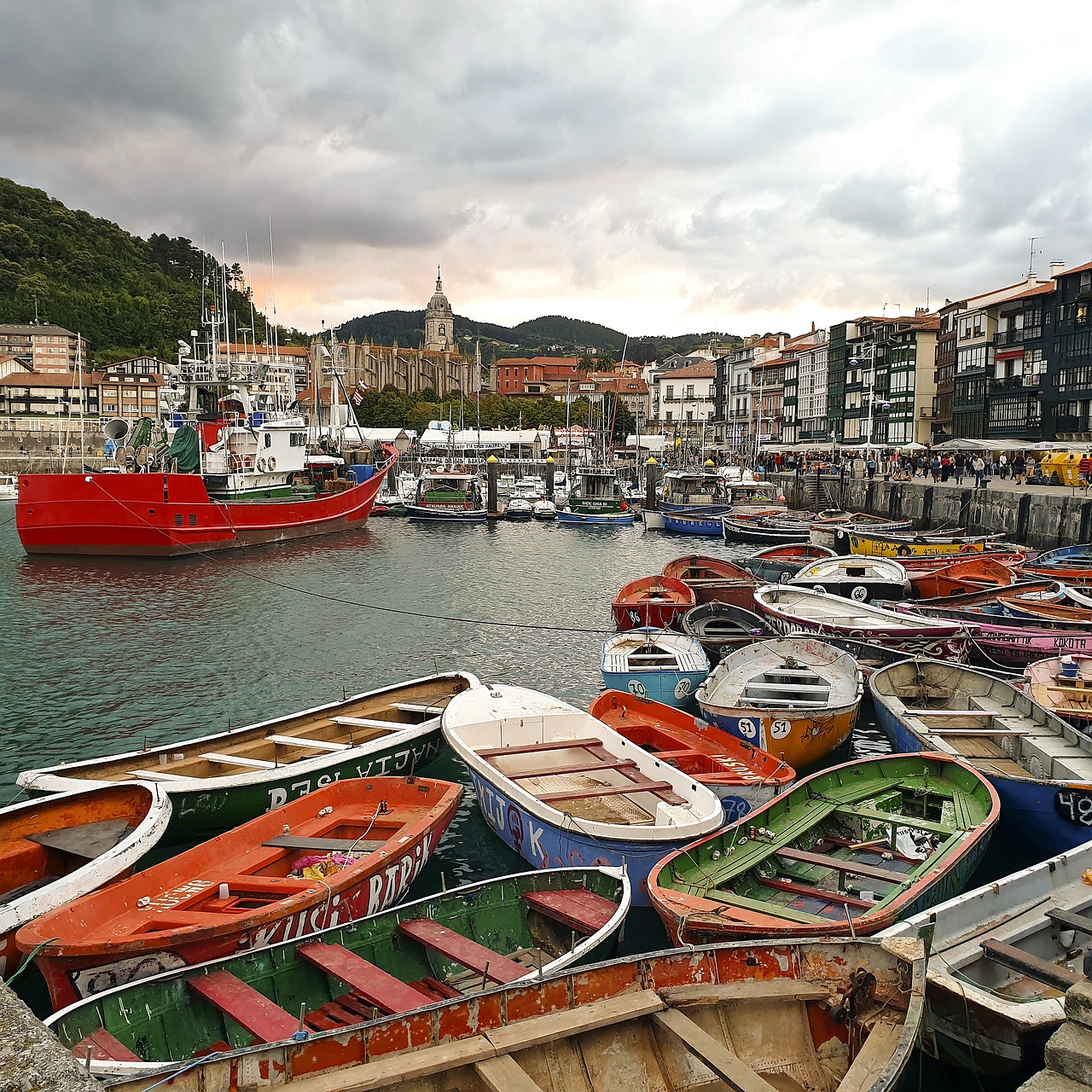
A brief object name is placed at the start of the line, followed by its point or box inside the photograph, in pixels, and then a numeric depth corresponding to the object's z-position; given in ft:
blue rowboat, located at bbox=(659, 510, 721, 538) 172.96
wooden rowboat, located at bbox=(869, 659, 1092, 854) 35.63
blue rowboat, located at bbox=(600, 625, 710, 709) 54.70
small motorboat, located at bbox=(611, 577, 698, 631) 75.50
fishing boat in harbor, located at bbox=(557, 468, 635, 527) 189.26
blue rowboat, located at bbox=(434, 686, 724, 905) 30.99
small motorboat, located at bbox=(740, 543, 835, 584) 101.40
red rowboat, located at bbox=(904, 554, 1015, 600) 86.17
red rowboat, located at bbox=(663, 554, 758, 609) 80.89
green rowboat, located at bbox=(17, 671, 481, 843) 36.58
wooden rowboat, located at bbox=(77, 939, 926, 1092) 17.92
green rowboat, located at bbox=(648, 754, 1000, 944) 26.09
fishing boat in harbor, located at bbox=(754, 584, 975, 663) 63.05
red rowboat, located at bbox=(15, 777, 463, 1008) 24.54
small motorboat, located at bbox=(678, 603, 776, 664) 70.49
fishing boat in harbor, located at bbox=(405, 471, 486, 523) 196.24
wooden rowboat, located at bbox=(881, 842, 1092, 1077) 21.07
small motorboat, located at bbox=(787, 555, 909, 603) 85.40
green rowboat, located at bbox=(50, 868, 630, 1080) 21.81
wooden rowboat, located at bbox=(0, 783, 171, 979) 27.35
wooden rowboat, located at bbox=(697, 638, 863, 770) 44.19
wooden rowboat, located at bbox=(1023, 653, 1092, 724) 46.14
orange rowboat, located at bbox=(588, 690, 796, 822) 36.58
